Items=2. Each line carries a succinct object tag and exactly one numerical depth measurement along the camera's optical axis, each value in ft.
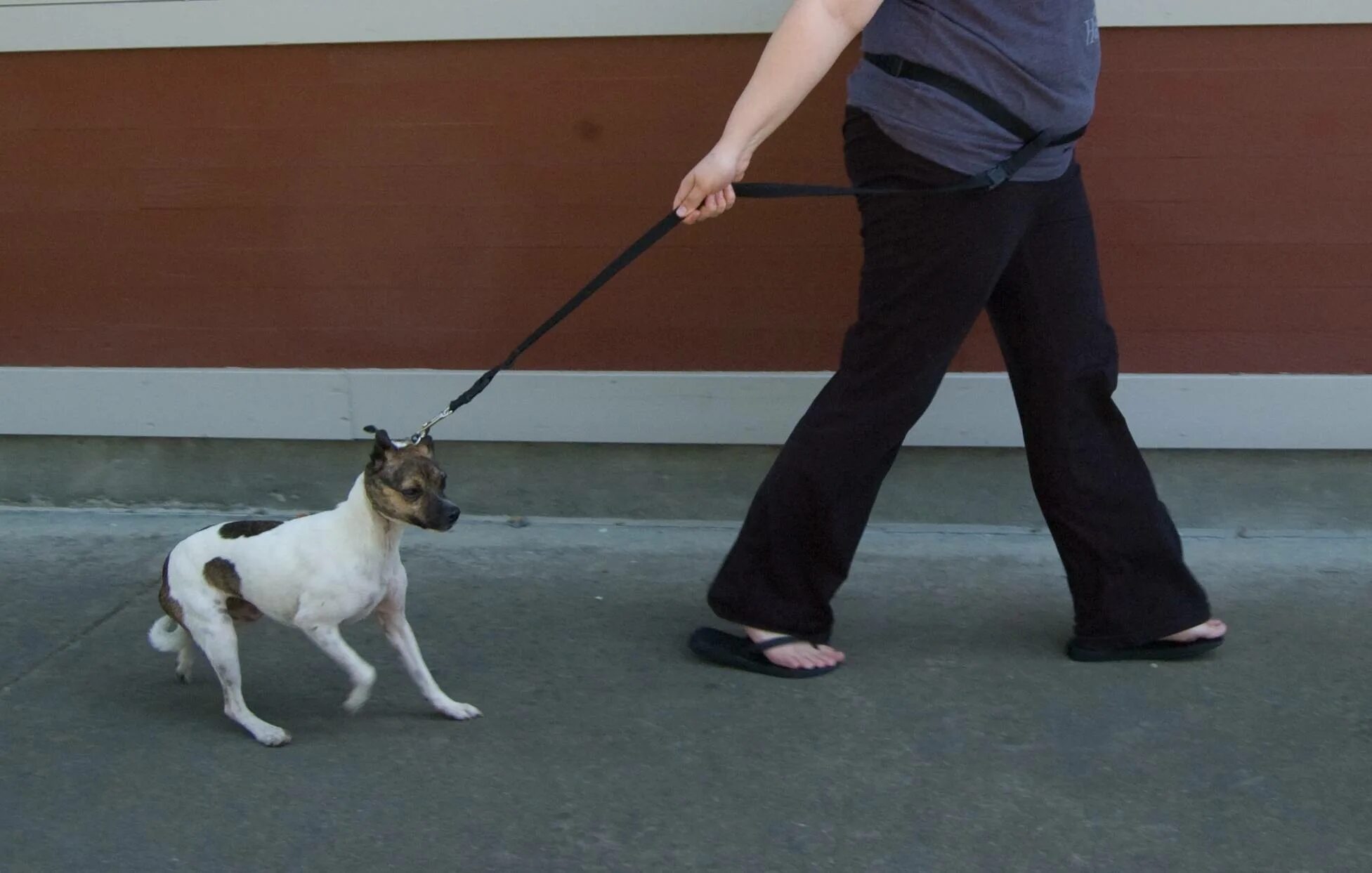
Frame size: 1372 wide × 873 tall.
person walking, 10.59
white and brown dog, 10.25
